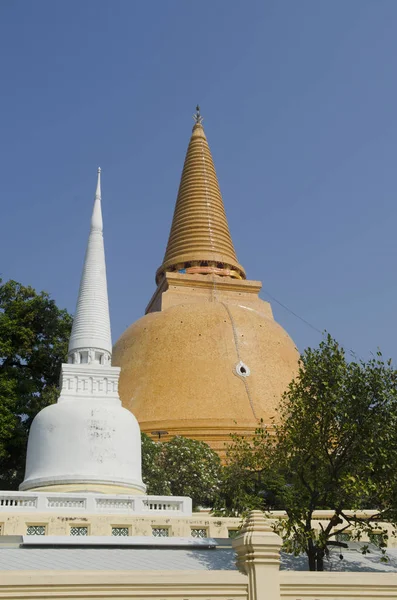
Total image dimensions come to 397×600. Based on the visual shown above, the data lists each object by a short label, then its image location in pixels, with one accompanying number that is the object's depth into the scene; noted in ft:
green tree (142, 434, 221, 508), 77.15
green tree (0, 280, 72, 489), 83.87
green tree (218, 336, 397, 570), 42.50
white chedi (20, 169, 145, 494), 62.80
